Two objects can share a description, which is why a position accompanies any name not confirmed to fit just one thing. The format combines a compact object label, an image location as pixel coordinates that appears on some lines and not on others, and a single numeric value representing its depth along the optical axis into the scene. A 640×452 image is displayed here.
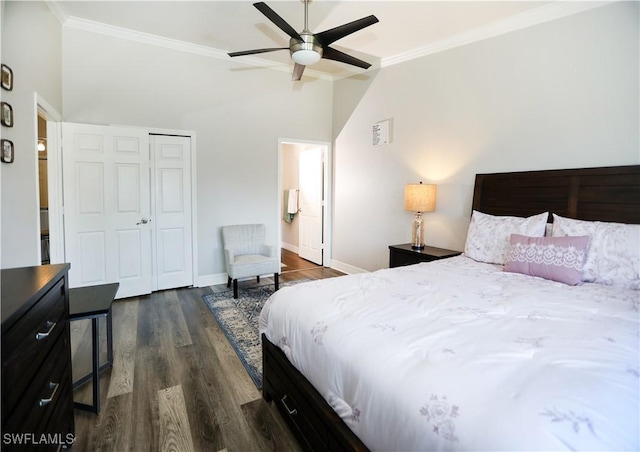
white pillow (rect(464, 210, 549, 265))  2.56
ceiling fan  2.38
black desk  1.88
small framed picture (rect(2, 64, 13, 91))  2.22
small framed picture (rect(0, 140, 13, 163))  2.18
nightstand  3.30
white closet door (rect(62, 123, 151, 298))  3.54
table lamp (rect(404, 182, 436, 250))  3.54
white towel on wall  6.53
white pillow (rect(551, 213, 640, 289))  2.02
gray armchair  3.94
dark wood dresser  0.94
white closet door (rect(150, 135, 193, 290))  4.04
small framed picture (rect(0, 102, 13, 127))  2.21
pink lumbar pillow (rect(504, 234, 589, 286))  2.10
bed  0.85
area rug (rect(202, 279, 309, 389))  2.48
